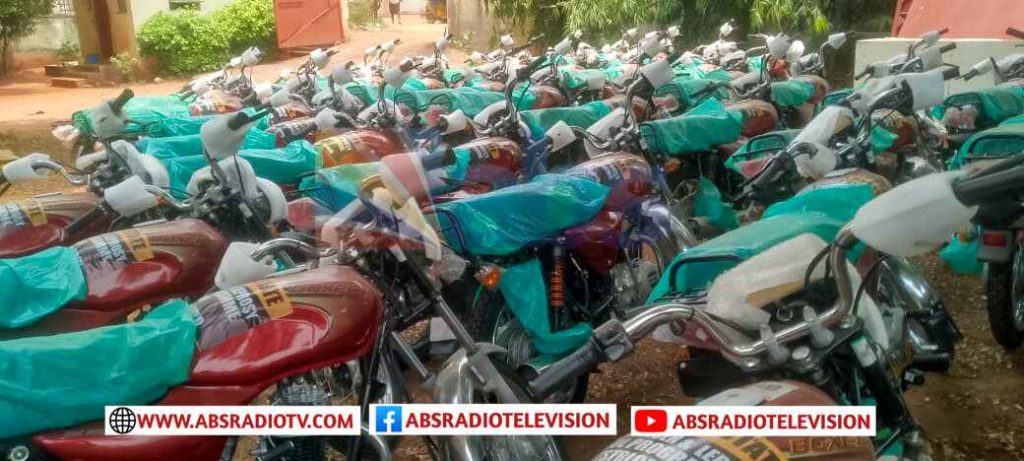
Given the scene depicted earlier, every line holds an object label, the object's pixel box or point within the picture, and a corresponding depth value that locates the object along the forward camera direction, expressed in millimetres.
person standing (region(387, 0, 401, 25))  26594
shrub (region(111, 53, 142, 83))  16641
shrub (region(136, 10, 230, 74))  16859
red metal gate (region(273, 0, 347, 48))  17891
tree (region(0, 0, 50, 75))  16266
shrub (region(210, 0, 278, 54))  17734
